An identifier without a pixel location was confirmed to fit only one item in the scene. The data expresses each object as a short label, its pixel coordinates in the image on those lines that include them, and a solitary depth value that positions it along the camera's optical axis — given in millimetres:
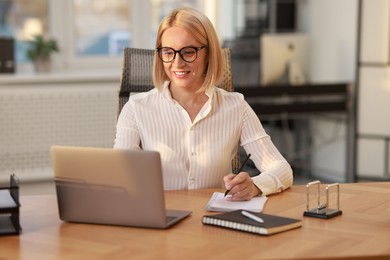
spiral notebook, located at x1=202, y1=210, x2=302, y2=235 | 1847
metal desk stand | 2021
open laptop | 1854
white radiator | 5023
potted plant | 5141
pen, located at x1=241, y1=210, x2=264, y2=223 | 1888
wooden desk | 1707
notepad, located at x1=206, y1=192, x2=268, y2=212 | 2070
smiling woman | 2391
